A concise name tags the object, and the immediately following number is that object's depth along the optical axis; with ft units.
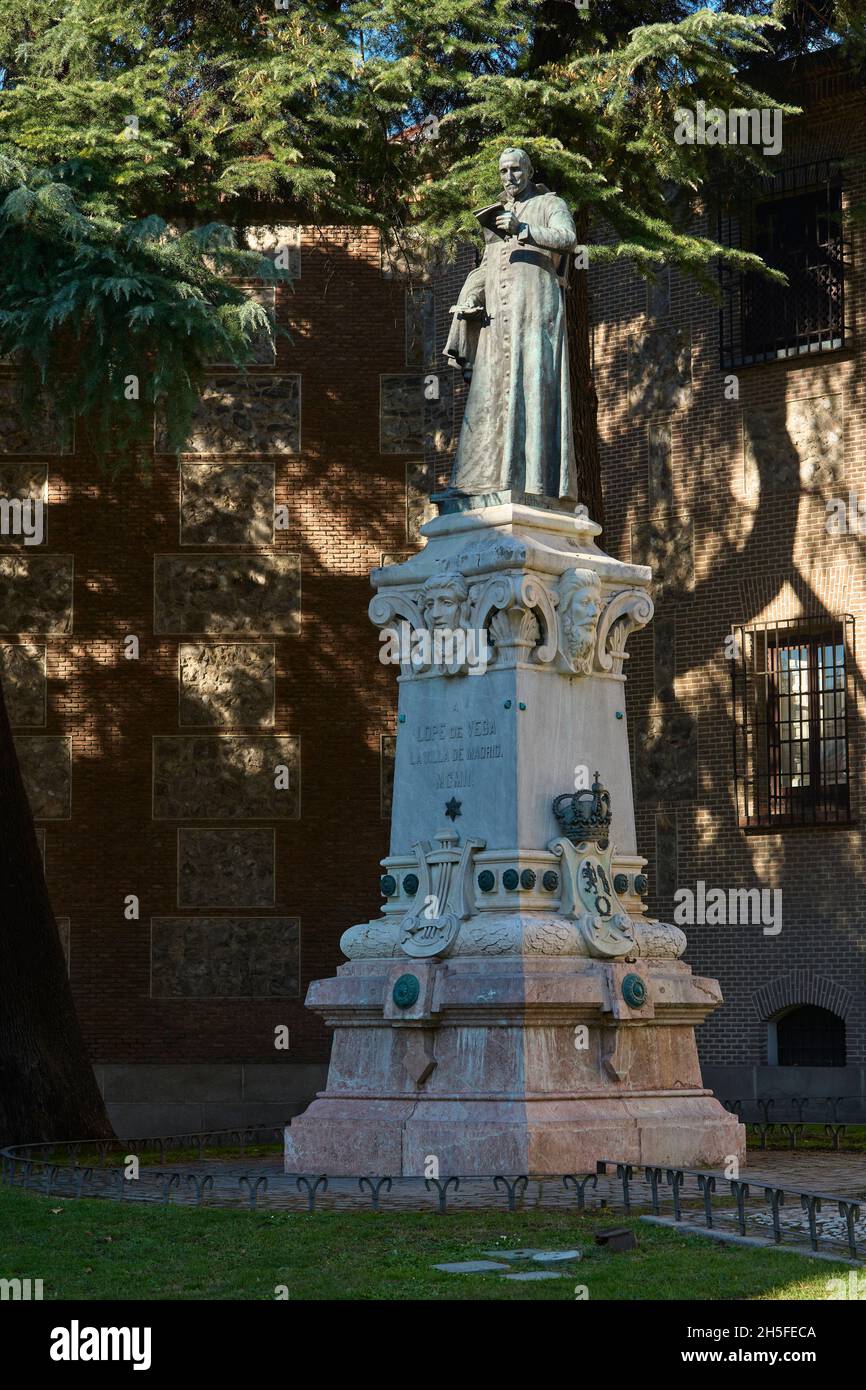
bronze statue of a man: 45.11
